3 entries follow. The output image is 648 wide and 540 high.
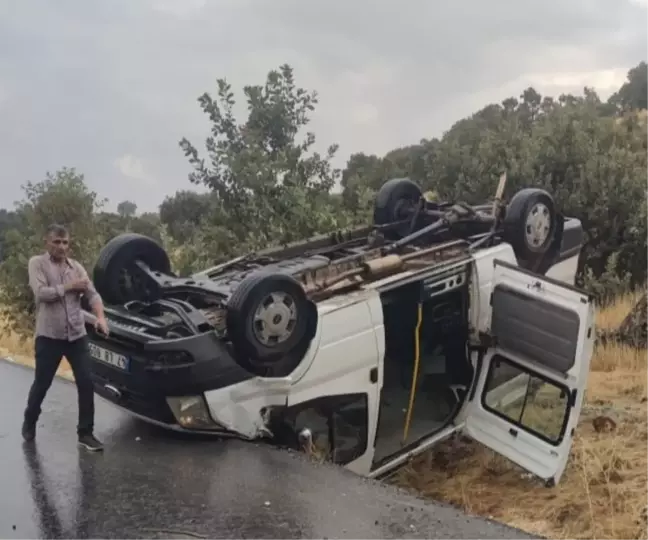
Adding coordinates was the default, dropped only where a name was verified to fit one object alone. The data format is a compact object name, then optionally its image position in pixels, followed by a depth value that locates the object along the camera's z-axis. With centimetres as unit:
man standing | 573
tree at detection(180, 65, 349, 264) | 1226
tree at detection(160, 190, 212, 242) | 3030
